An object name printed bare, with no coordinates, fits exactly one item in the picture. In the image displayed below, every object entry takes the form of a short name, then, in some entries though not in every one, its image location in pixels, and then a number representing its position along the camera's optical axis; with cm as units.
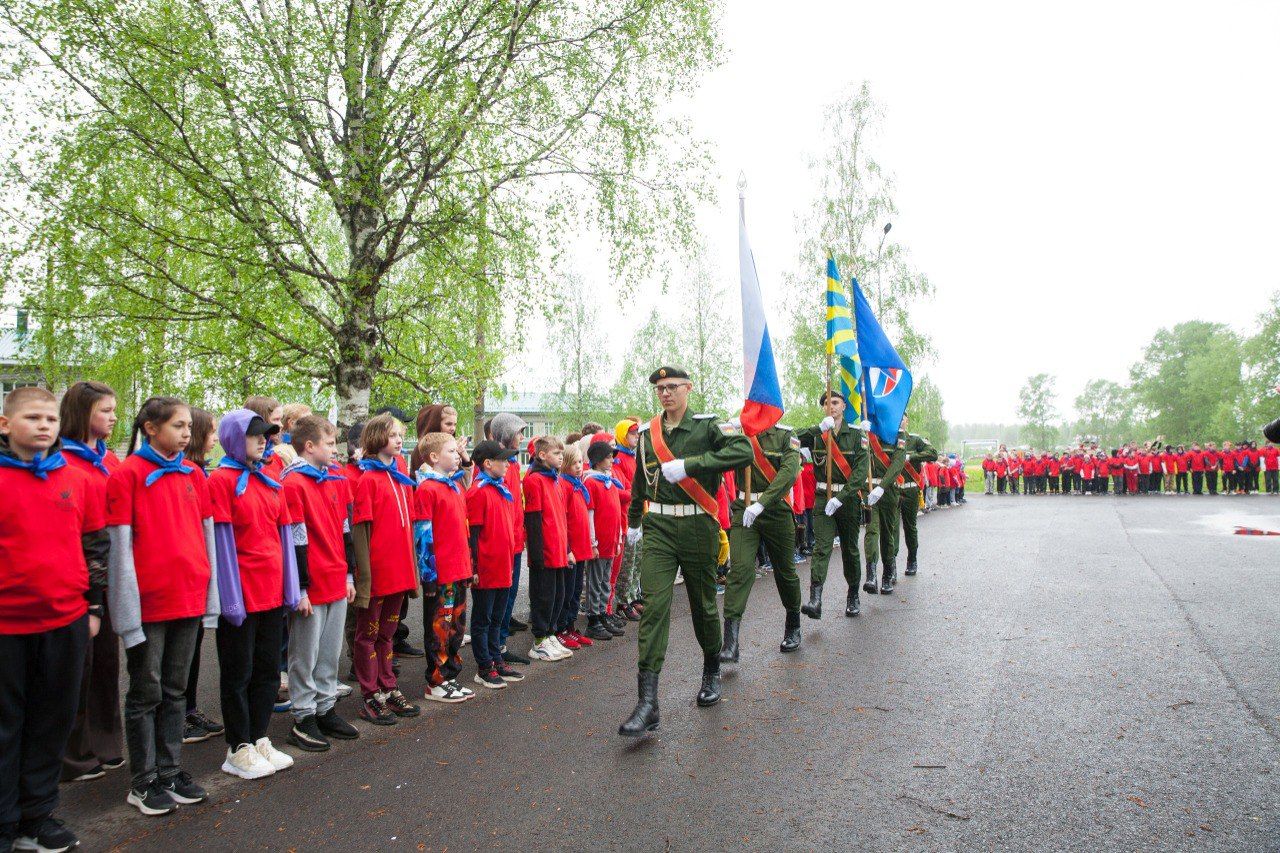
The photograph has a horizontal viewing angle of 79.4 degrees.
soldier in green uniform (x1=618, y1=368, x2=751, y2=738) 506
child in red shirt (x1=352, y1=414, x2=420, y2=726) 512
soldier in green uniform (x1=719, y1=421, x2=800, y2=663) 641
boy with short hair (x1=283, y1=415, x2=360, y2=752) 466
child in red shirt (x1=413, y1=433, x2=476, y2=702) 551
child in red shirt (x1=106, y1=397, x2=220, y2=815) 384
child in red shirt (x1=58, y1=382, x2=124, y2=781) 404
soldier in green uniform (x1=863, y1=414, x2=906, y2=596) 944
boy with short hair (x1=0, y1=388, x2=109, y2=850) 337
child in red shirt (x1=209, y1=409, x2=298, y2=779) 421
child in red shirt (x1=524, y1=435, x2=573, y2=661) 671
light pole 3331
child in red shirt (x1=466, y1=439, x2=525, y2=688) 597
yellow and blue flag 930
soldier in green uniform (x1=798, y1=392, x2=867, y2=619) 816
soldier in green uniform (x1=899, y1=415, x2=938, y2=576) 1069
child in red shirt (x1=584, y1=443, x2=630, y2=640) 800
